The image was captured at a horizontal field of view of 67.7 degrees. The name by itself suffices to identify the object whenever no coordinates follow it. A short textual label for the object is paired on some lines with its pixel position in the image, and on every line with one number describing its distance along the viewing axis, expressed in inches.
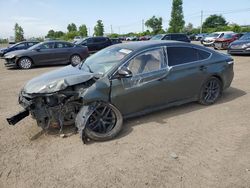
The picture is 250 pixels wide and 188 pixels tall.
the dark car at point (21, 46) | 518.0
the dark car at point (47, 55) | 376.7
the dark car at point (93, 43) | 566.7
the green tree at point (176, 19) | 1761.4
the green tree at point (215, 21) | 2874.6
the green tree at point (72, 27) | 2785.1
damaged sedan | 119.2
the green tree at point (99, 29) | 2105.4
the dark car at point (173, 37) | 570.2
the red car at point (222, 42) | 582.8
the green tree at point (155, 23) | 2258.9
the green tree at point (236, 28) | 1460.4
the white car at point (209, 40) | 681.6
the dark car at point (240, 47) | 407.2
